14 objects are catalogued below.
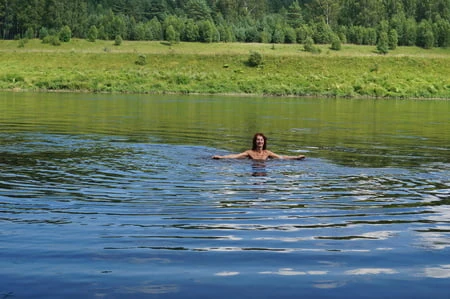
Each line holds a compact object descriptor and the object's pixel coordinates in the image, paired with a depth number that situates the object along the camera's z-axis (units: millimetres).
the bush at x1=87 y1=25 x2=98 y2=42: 120362
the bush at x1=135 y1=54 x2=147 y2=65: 97625
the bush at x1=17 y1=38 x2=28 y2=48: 112275
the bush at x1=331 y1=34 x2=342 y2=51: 115312
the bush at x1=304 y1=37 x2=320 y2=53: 110188
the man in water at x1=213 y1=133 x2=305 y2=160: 18688
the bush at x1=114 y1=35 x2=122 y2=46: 116250
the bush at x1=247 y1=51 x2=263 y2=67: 95944
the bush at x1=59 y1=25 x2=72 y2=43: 118431
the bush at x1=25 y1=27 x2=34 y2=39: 127269
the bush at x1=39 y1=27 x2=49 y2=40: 125188
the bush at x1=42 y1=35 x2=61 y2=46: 114781
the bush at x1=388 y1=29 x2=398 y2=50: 121500
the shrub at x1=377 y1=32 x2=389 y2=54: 114812
